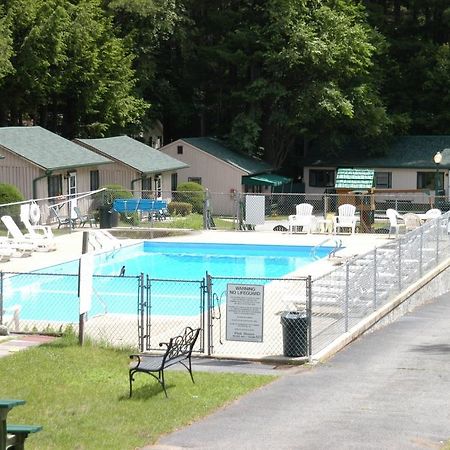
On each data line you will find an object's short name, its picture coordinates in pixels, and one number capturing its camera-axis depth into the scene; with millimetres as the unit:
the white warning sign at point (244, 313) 18312
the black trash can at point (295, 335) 18234
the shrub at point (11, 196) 39656
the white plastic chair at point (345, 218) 38906
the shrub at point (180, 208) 45906
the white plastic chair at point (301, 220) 39250
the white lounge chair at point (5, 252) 31812
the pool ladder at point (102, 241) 34750
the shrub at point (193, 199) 47781
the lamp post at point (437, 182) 47125
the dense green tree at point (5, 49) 46750
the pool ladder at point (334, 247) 34556
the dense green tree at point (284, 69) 55250
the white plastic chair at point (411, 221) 38844
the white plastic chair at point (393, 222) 37500
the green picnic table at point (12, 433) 9070
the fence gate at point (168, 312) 19125
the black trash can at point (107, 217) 40438
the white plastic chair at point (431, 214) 38219
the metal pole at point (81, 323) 19000
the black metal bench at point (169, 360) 15414
